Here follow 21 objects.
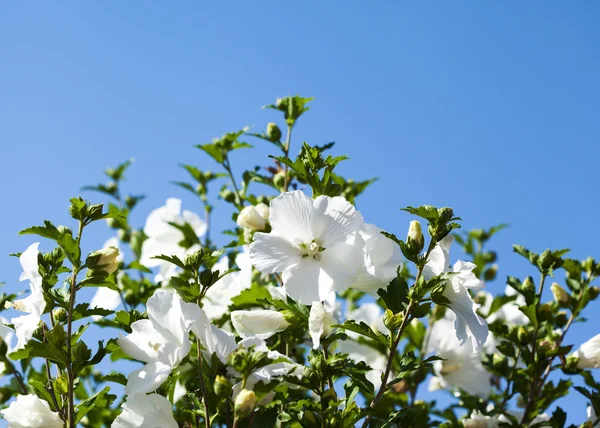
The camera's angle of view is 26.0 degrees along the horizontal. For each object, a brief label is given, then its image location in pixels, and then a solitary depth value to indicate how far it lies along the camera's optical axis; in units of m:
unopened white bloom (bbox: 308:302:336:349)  1.10
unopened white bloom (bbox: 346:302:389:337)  1.53
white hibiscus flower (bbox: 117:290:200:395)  1.05
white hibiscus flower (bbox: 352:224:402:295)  1.12
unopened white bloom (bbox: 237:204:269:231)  1.24
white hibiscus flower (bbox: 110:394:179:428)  1.08
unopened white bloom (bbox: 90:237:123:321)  1.50
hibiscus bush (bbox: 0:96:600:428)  1.06
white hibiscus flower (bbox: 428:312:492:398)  1.50
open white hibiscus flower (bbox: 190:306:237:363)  1.06
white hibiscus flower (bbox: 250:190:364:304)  1.10
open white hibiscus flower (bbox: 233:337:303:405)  1.05
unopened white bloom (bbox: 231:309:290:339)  1.14
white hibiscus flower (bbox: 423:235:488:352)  1.09
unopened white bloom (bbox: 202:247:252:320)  1.35
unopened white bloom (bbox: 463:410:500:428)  1.32
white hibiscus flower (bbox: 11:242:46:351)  1.13
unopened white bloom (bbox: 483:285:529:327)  1.68
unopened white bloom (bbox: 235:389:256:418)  0.99
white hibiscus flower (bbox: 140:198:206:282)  1.56
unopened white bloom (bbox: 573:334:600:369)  1.32
